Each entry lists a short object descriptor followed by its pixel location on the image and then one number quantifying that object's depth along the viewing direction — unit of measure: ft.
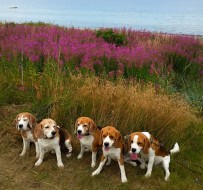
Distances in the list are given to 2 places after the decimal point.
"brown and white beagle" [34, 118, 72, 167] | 11.62
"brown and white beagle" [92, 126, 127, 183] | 10.94
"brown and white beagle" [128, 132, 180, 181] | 10.92
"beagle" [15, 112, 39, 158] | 12.03
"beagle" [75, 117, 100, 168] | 11.49
